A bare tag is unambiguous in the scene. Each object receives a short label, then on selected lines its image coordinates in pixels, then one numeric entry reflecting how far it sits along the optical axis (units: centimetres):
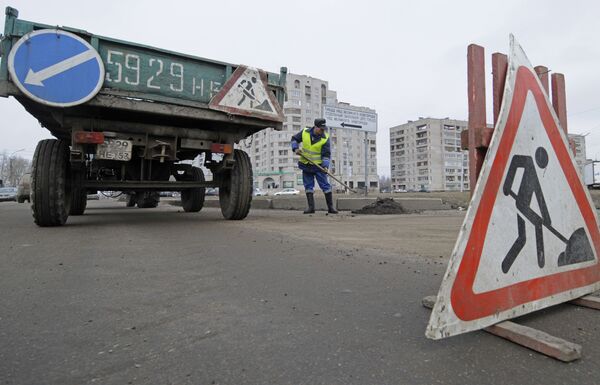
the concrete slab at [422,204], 1088
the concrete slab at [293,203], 1162
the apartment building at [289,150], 9031
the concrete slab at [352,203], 1100
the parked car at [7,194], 3077
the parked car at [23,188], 1925
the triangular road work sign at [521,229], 150
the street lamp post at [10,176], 8594
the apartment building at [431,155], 10400
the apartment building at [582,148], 7616
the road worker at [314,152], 832
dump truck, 457
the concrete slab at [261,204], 1292
